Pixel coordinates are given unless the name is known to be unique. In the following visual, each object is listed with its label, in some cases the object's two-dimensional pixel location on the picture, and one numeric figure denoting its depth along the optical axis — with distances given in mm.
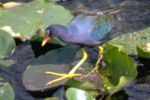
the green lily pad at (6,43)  7516
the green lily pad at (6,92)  6422
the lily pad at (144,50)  7211
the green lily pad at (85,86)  6473
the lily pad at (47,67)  6844
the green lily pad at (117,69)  6340
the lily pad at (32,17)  8008
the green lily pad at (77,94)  6184
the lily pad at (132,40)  8003
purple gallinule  7387
